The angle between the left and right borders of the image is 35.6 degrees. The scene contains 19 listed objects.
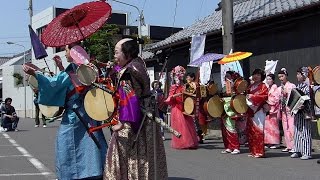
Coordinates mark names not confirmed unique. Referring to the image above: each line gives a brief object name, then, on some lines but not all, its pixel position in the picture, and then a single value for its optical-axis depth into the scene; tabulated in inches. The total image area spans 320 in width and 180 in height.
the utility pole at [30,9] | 1402.6
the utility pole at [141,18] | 1066.7
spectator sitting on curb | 745.0
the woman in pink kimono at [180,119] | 442.0
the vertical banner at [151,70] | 794.5
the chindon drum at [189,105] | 433.7
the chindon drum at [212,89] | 427.8
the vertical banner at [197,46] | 515.8
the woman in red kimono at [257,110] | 366.3
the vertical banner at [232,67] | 488.7
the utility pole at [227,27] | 490.3
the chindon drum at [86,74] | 194.9
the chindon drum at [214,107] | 412.5
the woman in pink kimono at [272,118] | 422.3
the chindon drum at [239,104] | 377.7
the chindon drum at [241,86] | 378.9
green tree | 1111.0
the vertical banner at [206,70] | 535.8
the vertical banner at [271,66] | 461.1
